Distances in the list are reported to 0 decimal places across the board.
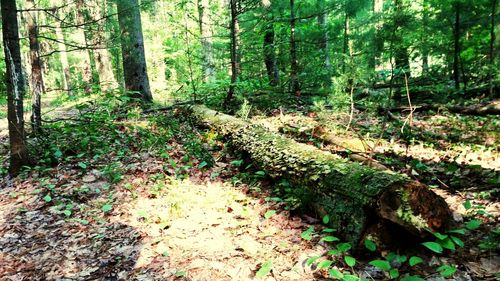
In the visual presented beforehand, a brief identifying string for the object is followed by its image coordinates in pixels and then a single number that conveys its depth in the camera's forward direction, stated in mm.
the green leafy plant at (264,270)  3051
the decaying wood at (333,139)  5102
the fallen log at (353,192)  3057
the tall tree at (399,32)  5129
